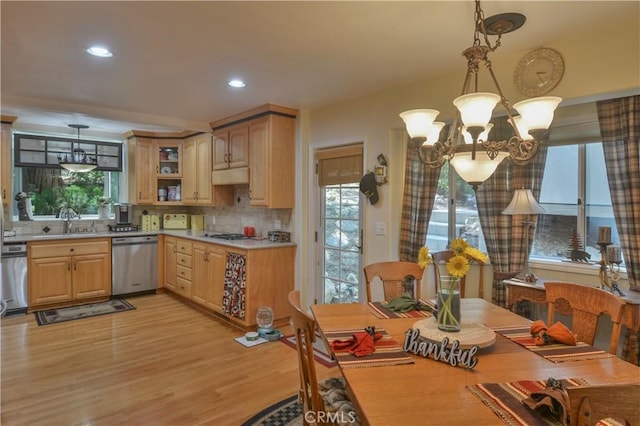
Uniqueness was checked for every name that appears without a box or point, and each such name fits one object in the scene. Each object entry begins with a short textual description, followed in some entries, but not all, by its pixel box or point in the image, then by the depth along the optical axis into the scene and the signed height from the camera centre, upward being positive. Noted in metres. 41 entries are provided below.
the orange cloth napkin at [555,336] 1.65 -0.57
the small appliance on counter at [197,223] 6.04 -0.32
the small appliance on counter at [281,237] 4.36 -0.38
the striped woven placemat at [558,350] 1.53 -0.61
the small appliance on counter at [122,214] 5.71 -0.18
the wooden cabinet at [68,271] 4.60 -0.88
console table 2.27 -0.65
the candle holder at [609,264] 2.52 -0.40
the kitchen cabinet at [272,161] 4.12 +0.47
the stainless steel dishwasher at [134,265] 5.20 -0.88
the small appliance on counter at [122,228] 5.50 -0.38
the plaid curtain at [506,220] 3.13 -0.13
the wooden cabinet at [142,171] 5.70 +0.48
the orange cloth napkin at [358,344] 1.54 -0.59
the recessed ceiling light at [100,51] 2.54 +1.03
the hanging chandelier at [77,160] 5.02 +0.61
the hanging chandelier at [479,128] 1.53 +0.35
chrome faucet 5.41 -0.23
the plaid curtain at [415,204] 3.40 +0.01
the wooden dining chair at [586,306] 1.68 -0.48
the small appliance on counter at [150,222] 5.89 -0.31
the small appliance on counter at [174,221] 6.02 -0.29
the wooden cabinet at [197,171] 5.24 +0.46
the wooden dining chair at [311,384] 1.37 -0.74
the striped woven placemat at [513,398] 1.09 -0.61
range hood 4.48 +0.34
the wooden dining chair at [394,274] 2.59 -0.48
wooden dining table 1.11 -0.61
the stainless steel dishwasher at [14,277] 4.39 -0.89
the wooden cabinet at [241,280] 3.96 -0.85
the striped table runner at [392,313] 2.05 -0.60
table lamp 2.88 +0.00
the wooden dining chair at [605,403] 0.84 -0.45
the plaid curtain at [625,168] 2.54 +0.27
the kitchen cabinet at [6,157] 4.60 +0.55
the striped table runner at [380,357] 1.46 -0.61
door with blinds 3.81 -0.23
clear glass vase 1.68 -0.45
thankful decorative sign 1.43 -0.58
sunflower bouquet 1.66 -0.40
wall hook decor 3.43 +0.31
